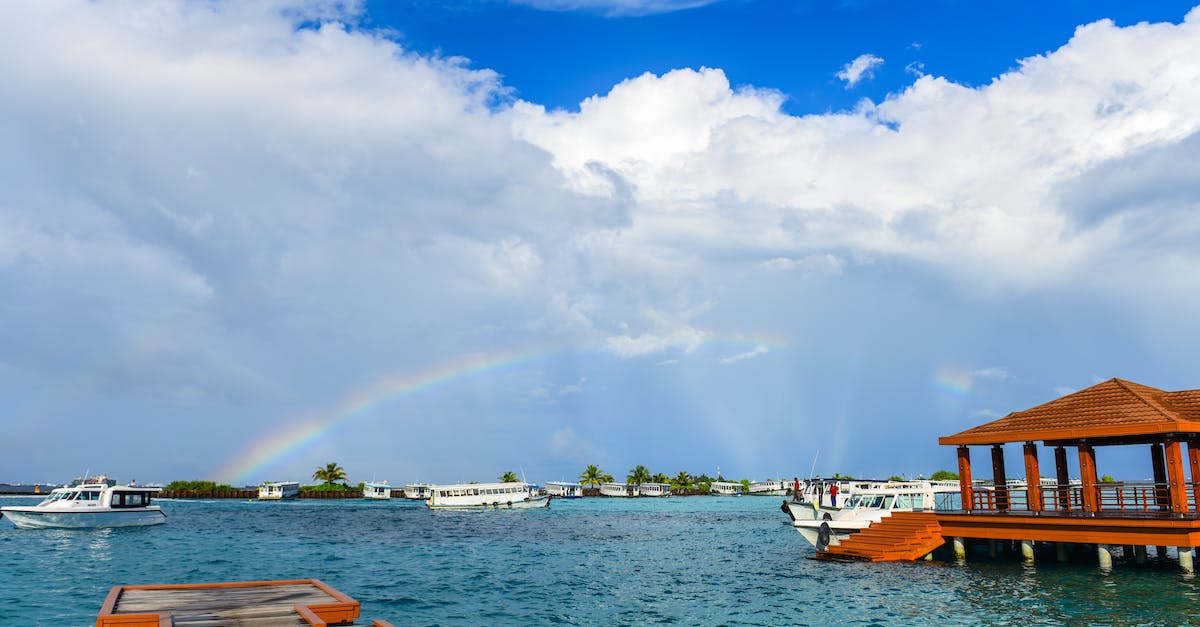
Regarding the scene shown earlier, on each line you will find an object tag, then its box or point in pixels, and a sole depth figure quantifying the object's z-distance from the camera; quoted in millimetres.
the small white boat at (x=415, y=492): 170500
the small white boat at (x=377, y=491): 175250
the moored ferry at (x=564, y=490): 176250
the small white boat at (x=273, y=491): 158250
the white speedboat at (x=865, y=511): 40125
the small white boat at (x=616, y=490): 188250
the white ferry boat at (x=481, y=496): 110312
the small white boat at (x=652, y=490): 189675
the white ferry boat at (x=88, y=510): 63719
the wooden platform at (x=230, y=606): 13312
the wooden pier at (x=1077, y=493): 29812
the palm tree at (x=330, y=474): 189000
